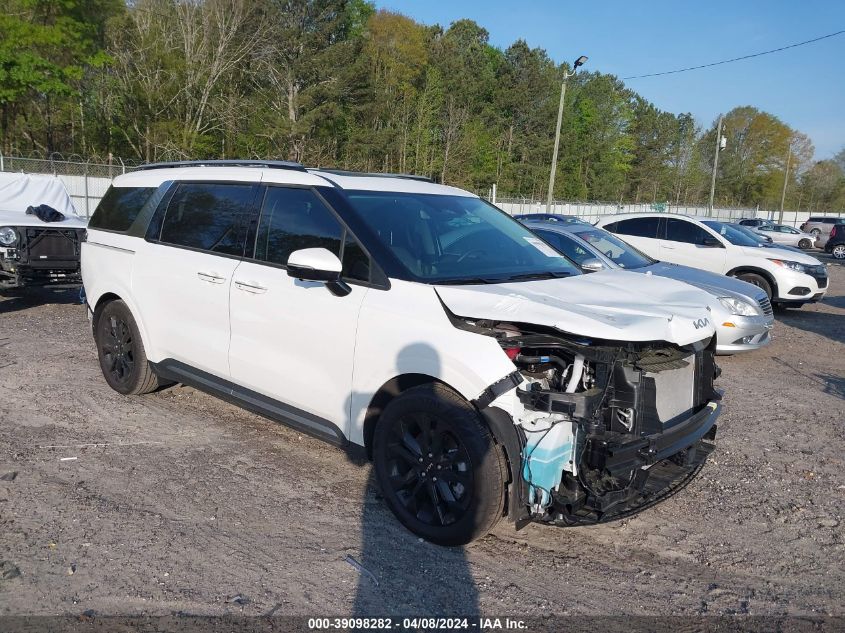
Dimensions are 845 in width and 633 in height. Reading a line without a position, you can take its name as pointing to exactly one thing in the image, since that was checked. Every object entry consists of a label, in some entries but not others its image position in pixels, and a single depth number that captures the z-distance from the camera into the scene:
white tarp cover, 10.91
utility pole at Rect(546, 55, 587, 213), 24.59
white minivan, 3.33
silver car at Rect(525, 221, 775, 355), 7.98
